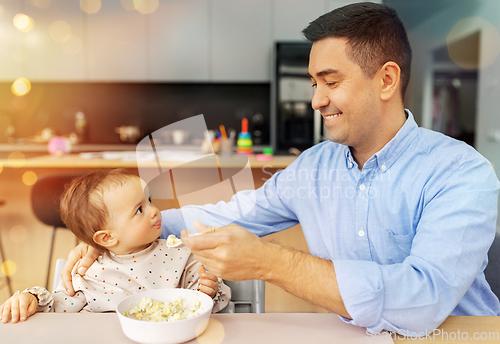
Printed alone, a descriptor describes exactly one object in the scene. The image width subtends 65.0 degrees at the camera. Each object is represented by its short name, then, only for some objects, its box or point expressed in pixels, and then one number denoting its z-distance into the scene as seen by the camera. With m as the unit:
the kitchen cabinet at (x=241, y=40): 3.71
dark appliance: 3.44
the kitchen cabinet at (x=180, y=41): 3.74
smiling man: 0.68
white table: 0.64
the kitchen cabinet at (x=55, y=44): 3.72
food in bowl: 0.69
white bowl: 0.61
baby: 0.94
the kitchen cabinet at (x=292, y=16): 3.69
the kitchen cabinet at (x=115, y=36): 3.73
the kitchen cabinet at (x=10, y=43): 3.72
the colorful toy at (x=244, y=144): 2.97
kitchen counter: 2.32
